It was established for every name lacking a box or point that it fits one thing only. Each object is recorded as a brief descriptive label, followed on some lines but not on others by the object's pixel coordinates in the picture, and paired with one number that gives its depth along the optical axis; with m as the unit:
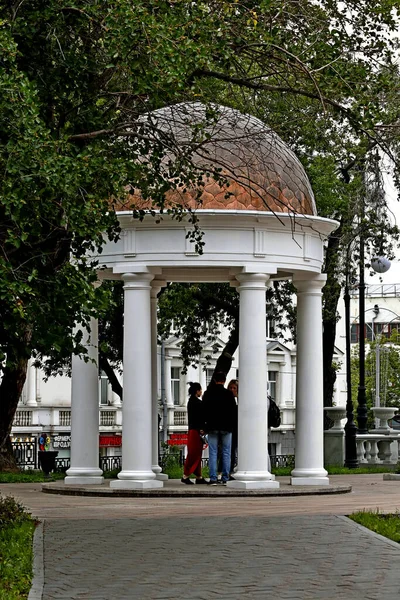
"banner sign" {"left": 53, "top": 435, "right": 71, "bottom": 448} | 67.00
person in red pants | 23.03
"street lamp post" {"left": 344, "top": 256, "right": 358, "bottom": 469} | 33.62
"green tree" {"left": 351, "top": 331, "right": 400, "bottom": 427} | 90.94
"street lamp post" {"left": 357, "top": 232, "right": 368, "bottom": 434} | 38.00
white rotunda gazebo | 21.78
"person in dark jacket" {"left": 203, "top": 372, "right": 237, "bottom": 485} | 22.81
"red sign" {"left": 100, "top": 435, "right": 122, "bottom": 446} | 69.19
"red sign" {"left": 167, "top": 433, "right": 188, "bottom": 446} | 72.62
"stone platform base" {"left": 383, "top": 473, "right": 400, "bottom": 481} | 27.00
